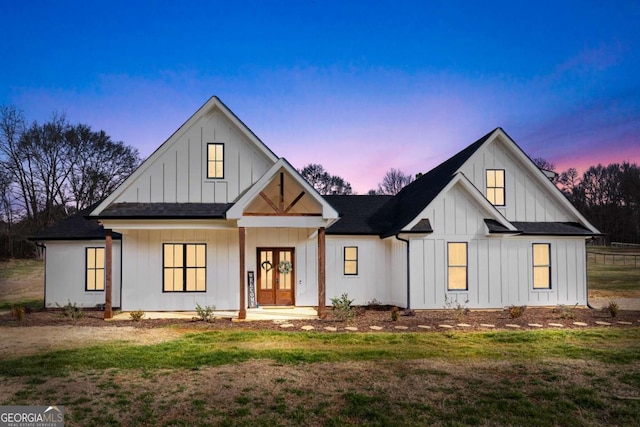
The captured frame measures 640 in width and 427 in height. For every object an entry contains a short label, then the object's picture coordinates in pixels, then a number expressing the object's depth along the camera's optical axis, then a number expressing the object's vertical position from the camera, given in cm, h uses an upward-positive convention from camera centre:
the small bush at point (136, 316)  1334 -247
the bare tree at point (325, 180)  5319 +703
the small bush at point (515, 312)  1358 -243
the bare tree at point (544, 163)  5400 +927
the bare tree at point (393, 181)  5903 +769
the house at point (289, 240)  1448 -13
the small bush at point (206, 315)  1330 -244
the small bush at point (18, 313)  1363 -243
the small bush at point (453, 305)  1483 -242
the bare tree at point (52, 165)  3631 +648
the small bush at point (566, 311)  1344 -252
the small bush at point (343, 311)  1327 -238
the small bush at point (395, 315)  1322 -243
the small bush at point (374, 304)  1662 -269
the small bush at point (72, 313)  1374 -249
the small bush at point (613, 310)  1345 -233
